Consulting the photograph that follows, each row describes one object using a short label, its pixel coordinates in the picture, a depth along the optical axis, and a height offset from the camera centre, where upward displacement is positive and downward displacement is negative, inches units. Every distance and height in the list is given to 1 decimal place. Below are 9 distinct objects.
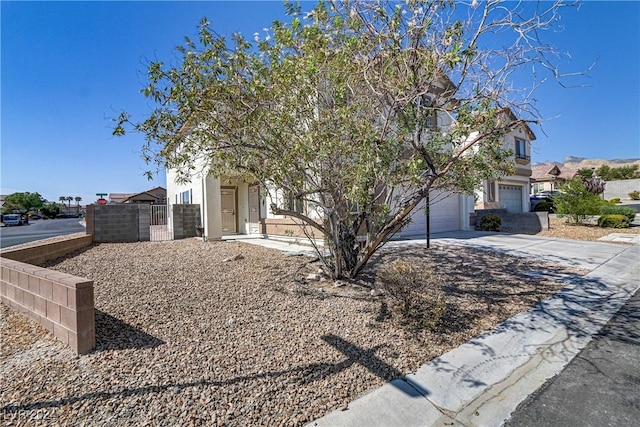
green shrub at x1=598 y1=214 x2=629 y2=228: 623.0 -35.0
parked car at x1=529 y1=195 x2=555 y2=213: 953.2 +2.0
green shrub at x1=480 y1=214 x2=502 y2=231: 635.5 -33.4
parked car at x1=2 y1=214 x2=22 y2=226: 1347.2 -27.4
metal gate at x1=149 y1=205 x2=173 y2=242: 552.7 -24.0
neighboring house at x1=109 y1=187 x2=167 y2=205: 1242.7 +59.3
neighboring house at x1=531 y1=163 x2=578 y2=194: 1487.5 +128.4
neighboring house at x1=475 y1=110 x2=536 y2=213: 843.4 +47.3
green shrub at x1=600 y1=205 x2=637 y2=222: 668.1 -16.4
